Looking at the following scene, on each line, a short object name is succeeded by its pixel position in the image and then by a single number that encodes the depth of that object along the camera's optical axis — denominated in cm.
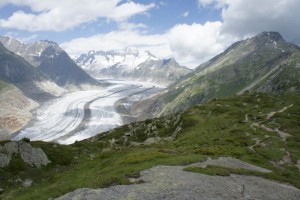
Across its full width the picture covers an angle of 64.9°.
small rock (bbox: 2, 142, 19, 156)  3727
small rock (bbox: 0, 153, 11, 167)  3556
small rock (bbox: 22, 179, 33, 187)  3365
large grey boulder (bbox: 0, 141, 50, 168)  3696
